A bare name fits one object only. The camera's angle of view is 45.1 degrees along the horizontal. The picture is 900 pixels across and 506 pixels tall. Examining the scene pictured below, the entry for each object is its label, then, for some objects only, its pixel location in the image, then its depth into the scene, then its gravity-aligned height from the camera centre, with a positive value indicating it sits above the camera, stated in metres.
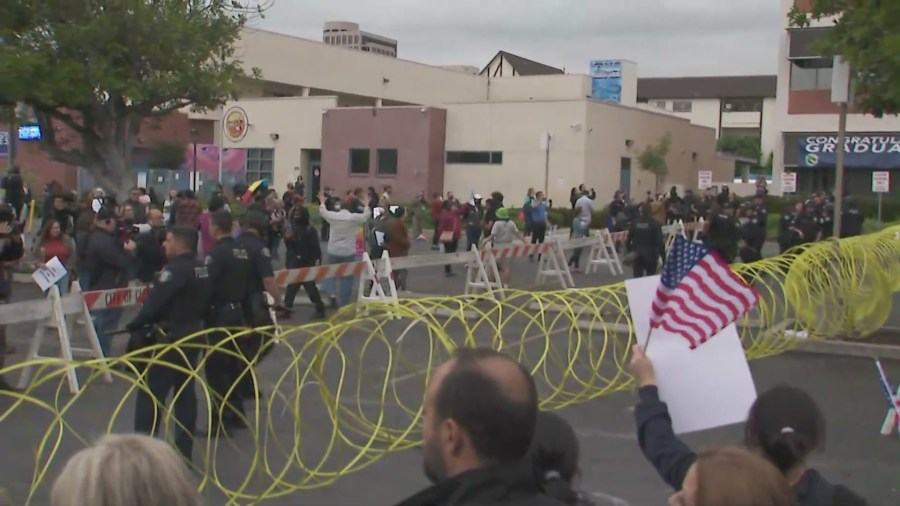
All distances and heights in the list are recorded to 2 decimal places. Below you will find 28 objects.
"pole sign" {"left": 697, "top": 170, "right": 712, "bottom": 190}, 40.86 +0.02
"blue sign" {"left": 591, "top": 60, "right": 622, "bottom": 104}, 72.81 +6.47
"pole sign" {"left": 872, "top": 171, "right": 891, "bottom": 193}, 35.69 +0.16
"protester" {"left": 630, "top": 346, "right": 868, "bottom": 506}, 3.68 -0.91
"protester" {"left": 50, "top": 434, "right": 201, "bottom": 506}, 2.42 -0.72
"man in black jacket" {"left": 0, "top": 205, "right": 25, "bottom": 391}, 11.05 -0.92
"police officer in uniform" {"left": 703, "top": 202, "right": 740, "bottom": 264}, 21.02 -1.03
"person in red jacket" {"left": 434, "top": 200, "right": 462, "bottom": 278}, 22.64 -1.18
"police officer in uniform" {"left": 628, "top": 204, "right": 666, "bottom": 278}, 18.14 -1.05
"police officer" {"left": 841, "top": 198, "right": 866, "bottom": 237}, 24.70 -0.83
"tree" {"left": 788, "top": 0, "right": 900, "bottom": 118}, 14.01 +2.15
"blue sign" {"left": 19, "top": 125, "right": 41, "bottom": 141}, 26.72 +0.62
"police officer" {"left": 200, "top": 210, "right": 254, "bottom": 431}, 9.02 -1.09
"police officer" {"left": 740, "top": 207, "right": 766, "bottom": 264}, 22.70 -1.15
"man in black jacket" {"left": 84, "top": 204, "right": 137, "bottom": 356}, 12.18 -1.15
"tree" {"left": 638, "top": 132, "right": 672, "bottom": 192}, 48.28 +0.91
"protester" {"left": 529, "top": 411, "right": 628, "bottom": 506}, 3.14 -0.86
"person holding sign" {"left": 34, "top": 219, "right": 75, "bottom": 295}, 12.88 -1.05
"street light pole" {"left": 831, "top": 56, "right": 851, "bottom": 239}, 15.83 +1.30
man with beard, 2.57 -0.64
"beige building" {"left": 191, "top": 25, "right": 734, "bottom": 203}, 46.31 +1.27
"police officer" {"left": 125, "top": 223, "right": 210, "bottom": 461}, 7.85 -1.17
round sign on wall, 52.91 +1.94
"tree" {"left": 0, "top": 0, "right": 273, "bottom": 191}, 19.88 +1.81
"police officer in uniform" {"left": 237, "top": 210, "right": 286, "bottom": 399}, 9.64 -1.16
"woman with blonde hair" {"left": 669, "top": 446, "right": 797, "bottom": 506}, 2.77 -0.77
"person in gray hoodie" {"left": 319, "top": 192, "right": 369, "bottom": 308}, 16.78 -1.10
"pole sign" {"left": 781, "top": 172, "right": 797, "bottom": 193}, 37.75 +0.06
